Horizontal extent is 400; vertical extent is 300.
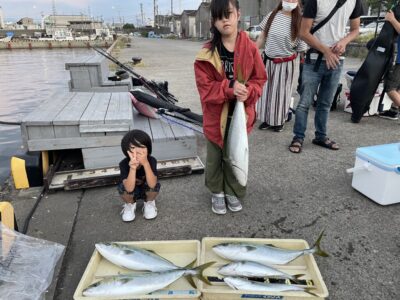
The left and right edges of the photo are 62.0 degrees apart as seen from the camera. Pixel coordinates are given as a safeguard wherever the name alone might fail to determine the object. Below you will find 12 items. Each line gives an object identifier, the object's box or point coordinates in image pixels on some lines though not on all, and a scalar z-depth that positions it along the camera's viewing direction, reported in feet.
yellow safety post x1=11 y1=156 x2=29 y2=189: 11.71
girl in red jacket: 8.28
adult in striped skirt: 14.78
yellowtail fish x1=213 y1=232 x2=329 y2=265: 7.23
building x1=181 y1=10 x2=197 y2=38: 246.60
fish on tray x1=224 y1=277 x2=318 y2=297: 6.31
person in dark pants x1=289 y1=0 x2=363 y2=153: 12.82
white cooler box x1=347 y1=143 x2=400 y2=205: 9.70
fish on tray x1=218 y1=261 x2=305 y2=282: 6.78
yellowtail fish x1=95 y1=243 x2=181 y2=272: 7.12
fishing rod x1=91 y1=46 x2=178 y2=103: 20.61
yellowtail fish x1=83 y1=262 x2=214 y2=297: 6.30
